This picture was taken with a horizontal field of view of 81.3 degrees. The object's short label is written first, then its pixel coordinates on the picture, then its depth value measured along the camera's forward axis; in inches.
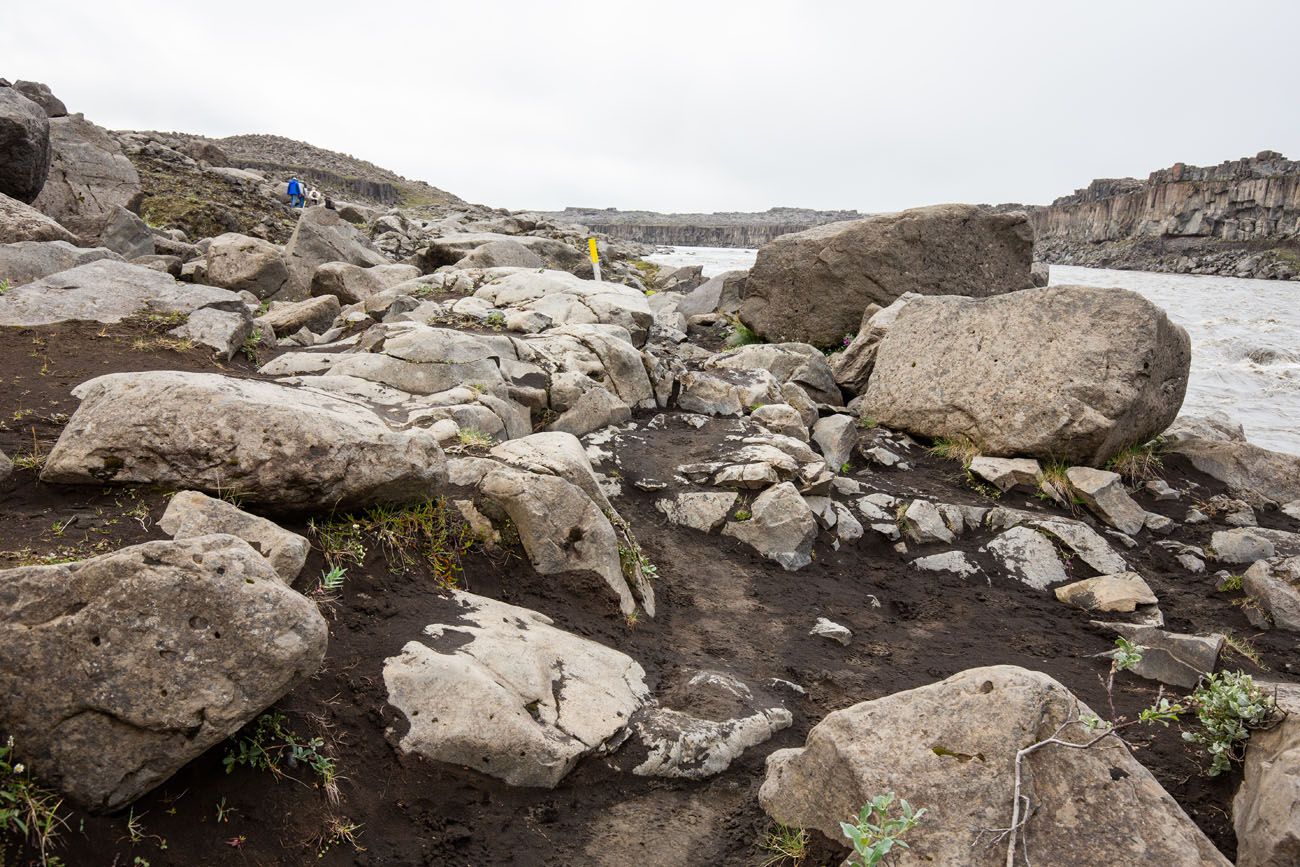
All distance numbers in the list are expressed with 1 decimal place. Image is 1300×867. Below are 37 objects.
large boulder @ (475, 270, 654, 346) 521.3
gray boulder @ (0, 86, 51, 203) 535.5
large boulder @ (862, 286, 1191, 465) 408.8
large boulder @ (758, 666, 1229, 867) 137.7
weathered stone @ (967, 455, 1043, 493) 402.6
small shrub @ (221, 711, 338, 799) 142.5
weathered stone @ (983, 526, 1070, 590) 339.0
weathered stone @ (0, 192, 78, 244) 463.5
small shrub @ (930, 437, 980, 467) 433.1
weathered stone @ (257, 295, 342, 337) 486.6
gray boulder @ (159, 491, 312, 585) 174.7
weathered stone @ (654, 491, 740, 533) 349.1
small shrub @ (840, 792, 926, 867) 120.2
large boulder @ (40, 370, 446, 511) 191.8
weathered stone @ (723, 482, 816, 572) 339.6
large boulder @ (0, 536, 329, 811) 119.5
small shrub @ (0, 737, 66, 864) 110.2
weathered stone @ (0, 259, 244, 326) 364.2
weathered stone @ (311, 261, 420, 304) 585.9
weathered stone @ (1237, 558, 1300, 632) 306.3
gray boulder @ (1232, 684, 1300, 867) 138.2
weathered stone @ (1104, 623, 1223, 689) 255.3
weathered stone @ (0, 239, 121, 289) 418.0
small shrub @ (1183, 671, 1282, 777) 175.0
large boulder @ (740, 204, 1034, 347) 606.2
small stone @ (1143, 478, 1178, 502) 411.8
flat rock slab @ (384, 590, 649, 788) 167.6
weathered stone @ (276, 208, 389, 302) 614.9
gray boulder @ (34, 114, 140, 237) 668.1
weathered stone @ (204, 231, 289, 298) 557.3
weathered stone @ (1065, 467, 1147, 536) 381.4
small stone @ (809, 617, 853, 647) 281.4
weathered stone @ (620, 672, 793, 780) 191.9
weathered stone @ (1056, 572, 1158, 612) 313.7
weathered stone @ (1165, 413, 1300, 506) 429.8
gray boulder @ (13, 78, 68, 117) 767.7
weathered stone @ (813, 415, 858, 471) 438.3
